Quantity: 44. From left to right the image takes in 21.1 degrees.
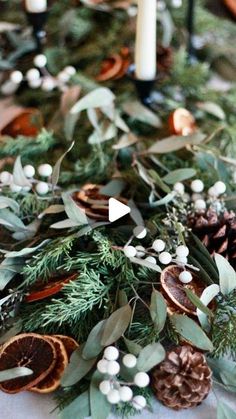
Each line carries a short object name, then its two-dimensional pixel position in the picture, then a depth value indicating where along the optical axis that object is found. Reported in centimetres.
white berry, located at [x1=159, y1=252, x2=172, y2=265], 59
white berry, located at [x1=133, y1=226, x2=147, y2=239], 62
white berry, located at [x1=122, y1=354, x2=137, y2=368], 52
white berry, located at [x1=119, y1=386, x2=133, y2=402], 51
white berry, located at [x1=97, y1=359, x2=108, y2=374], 52
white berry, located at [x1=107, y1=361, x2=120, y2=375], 51
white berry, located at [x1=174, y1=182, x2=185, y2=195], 69
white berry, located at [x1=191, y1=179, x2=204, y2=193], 70
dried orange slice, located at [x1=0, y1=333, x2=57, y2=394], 55
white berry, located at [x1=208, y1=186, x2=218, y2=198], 69
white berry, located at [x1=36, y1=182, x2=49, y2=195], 69
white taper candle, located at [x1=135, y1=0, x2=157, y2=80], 78
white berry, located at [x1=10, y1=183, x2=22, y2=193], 69
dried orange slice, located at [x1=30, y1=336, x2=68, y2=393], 55
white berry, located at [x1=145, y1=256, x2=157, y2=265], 59
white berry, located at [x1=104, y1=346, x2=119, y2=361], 52
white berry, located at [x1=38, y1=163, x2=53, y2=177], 70
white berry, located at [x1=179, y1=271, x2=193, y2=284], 59
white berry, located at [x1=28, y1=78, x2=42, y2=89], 90
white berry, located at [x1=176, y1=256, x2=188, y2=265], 60
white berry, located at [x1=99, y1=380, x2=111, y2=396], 51
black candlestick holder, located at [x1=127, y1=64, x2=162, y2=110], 84
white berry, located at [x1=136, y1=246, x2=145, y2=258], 61
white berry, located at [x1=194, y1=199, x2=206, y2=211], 68
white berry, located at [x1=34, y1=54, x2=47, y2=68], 88
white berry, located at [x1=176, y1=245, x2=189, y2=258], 60
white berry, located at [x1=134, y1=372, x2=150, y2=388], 51
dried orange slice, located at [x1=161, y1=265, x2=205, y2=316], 58
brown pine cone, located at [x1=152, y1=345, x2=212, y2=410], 52
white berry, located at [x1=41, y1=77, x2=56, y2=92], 89
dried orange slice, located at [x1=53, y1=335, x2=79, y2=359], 56
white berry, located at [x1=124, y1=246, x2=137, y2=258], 59
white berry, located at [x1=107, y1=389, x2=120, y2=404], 51
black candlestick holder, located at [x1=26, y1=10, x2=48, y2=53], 90
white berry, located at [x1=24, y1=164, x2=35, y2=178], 69
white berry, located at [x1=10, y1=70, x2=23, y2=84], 87
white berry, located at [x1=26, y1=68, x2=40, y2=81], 88
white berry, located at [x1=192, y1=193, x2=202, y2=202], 70
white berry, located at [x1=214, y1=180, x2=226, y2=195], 69
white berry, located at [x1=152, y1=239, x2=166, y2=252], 60
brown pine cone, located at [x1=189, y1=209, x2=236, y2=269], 63
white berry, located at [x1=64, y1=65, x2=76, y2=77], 90
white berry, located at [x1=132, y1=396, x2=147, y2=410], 51
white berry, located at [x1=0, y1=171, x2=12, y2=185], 70
